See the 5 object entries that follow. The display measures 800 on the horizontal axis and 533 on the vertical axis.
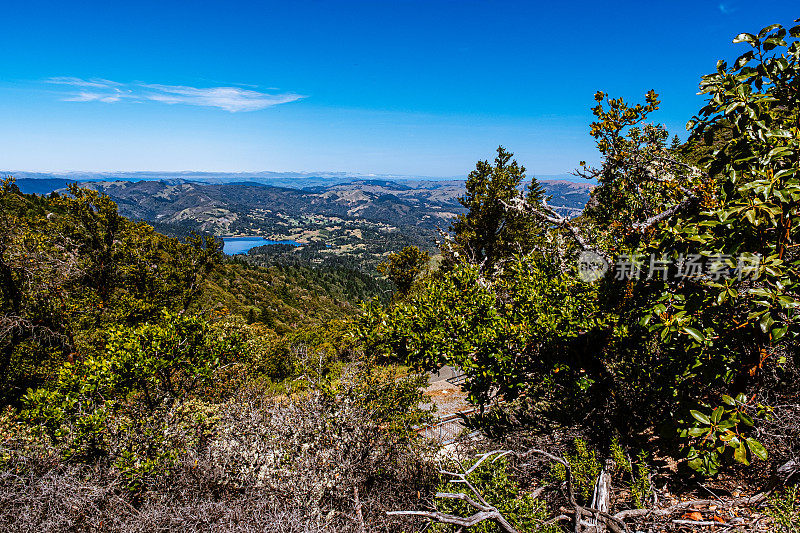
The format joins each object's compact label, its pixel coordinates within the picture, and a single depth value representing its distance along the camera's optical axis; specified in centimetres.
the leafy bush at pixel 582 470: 571
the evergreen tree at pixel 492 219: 2252
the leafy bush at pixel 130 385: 900
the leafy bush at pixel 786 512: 405
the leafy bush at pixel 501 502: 510
